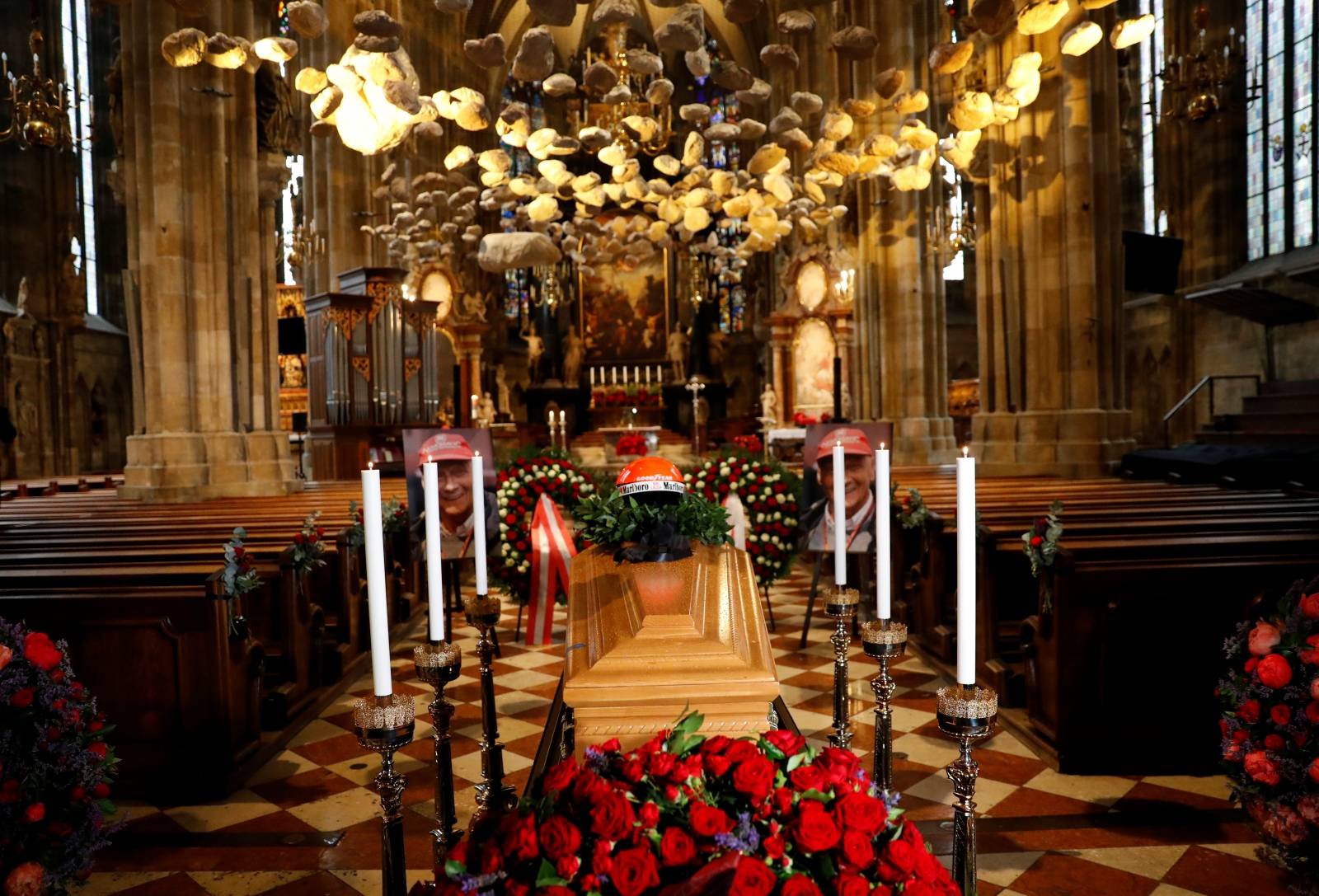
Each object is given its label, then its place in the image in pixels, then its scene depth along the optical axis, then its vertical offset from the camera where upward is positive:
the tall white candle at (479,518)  2.29 -0.23
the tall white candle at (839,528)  2.27 -0.28
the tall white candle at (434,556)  1.83 -0.27
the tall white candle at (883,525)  1.89 -0.22
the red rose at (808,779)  1.15 -0.47
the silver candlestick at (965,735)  1.44 -0.53
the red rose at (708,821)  1.07 -0.49
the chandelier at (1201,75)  11.55 +4.87
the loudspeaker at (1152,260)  13.20 +2.46
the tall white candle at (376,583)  1.50 -0.26
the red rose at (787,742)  1.27 -0.47
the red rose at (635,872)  1.01 -0.53
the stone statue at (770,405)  17.24 +0.47
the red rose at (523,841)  1.05 -0.51
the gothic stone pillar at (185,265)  7.77 +1.65
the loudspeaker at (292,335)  16.20 +1.99
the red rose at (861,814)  1.09 -0.50
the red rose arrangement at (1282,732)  2.38 -0.92
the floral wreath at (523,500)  5.91 -0.47
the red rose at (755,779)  1.13 -0.46
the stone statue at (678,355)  25.05 +2.19
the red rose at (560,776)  1.16 -0.47
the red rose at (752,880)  1.01 -0.53
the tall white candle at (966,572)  1.51 -0.27
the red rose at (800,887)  1.02 -0.55
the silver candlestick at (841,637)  2.19 -0.56
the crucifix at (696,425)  17.72 +0.10
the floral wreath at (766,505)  5.91 -0.53
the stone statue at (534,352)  25.03 +2.38
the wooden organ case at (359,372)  11.82 +0.96
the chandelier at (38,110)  9.72 +3.90
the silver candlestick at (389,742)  1.44 -0.52
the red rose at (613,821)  1.05 -0.48
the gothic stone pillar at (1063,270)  7.98 +1.44
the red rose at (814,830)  1.07 -0.51
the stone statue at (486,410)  17.90 +0.52
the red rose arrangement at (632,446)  11.30 -0.19
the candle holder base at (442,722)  1.74 -0.61
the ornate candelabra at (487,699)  2.23 -0.72
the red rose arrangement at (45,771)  2.25 -0.89
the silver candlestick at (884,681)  1.86 -0.56
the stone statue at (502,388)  23.91 +1.29
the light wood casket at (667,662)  1.57 -0.44
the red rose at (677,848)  1.05 -0.51
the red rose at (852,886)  1.05 -0.56
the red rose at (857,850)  1.07 -0.53
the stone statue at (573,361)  25.53 +2.14
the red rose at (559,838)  1.03 -0.49
